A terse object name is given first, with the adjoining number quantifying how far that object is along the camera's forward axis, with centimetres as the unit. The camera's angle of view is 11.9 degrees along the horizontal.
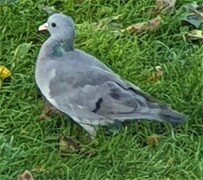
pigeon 429
